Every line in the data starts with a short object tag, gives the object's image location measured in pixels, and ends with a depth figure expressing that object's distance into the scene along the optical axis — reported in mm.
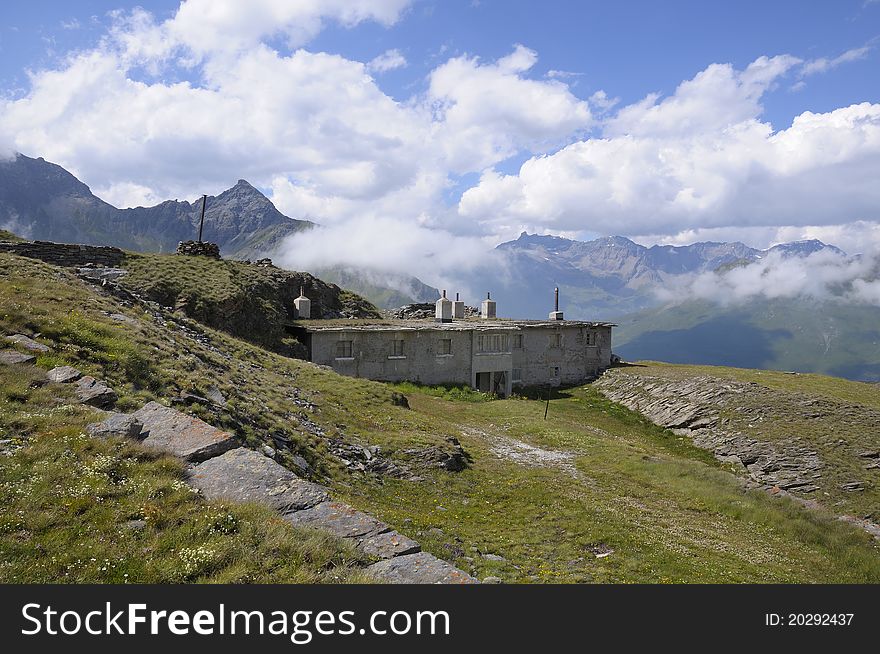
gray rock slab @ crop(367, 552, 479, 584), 7598
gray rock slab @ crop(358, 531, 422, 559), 8388
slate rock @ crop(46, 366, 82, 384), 12547
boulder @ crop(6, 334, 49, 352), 13498
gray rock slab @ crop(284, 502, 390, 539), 8953
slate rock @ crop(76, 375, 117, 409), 12153
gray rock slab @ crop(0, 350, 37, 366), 12470
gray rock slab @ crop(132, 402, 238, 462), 10688
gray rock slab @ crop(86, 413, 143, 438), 10359
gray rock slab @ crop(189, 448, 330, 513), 9441
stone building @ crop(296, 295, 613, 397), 42781
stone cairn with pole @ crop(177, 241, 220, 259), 51594
